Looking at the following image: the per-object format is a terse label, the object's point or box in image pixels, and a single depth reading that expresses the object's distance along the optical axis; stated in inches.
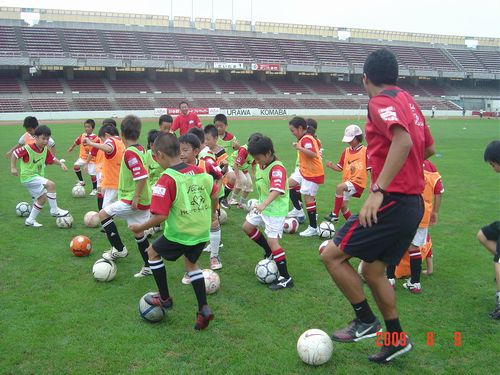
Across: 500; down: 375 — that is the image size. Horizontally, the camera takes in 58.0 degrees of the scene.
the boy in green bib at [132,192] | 227.5
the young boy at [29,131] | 340.8
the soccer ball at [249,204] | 351.7
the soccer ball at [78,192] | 434.5
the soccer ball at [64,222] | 322.7
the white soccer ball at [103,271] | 221.9
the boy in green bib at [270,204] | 218.4
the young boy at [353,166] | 291.4
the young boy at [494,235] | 186.4
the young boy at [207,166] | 210.2
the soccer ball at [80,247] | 259.6
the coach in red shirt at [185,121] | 467.6
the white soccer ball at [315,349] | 147.8
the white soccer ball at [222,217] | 336.0
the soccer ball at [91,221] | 327.6
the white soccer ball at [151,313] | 179.3
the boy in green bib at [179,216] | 172.7
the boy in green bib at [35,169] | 326.3
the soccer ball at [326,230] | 302.7
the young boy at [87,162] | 421.4
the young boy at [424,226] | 213.3
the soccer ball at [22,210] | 351.0
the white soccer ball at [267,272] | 220.5
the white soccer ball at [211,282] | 209.2
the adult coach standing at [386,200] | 129.0
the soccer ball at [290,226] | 314.2
